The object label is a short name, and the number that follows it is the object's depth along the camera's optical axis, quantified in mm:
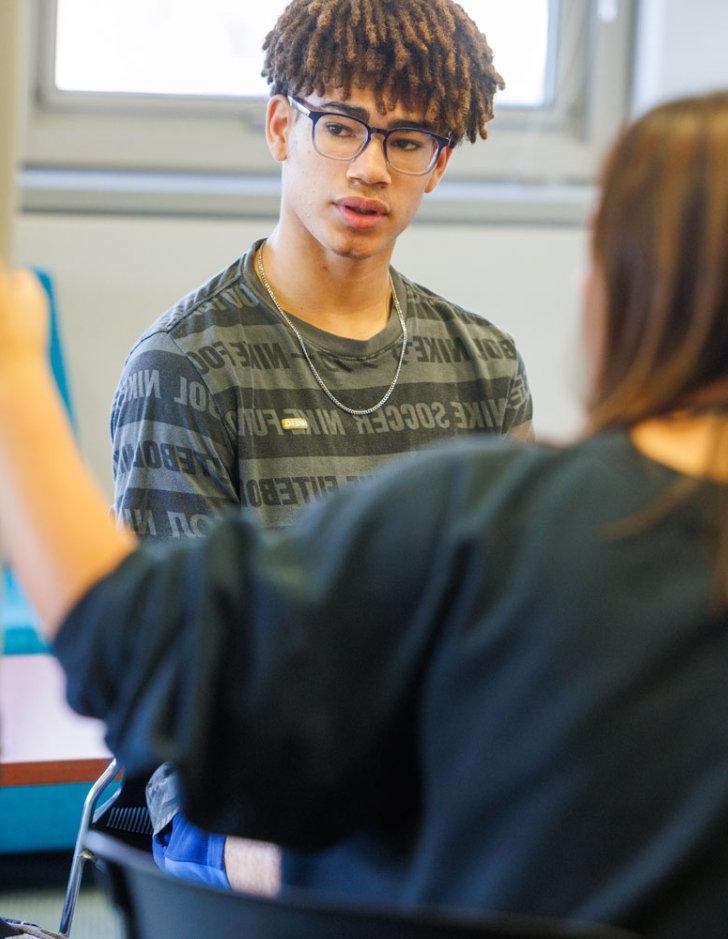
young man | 3095
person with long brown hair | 2377
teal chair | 3677
